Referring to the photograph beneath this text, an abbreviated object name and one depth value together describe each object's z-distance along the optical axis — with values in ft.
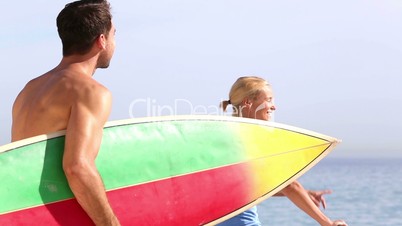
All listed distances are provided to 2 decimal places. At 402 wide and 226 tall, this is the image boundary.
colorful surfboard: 21.30
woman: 27.58
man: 19.99
